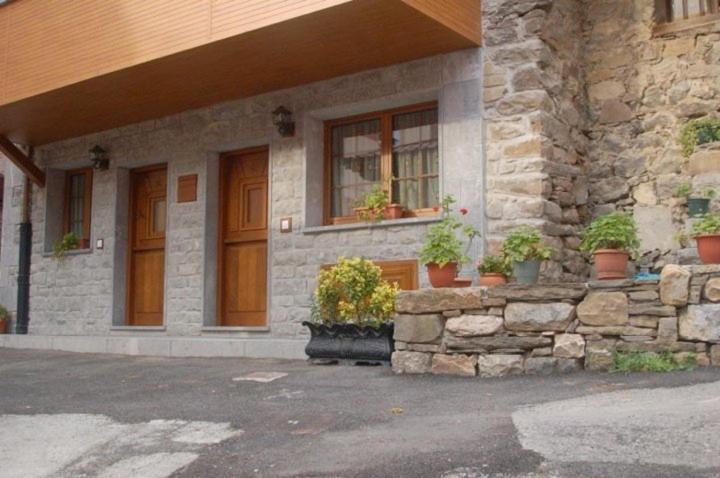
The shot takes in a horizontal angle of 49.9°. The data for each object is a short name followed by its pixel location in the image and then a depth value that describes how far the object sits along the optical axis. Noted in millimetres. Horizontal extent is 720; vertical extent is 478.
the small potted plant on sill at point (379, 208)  8234
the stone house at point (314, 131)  7496
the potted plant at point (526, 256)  6434
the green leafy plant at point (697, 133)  7355
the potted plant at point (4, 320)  11773
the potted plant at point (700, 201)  6984
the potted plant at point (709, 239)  5828
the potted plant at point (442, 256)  6777
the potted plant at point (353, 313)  7030
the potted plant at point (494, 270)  6781
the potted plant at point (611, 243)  6098
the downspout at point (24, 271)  11742
